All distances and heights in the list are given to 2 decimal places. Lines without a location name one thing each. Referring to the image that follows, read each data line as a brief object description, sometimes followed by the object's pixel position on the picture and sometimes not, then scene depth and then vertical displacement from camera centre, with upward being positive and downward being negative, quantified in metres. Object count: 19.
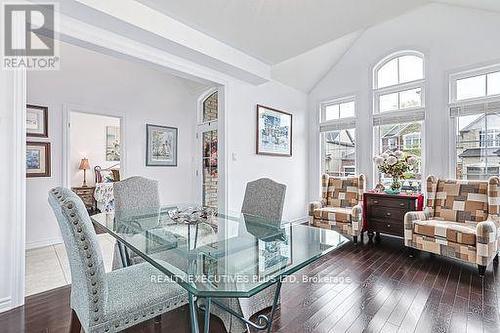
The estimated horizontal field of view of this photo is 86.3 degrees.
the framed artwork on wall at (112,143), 7.50 +0.68
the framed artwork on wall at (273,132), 4.33 +0.60
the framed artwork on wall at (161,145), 5.02 +0.42
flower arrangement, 3.89 +0.04
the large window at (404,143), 4.05 +0.38
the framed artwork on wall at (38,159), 3.66 +0.11
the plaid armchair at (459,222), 2.70 -0.65
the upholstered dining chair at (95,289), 1.18 -0.66
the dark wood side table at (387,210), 3.62 -0.63
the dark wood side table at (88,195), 6.36 -0.69
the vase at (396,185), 3.95 -0.27
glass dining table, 1.23 -0.51
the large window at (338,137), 4.79 +0.55
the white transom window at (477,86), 3.44 +1.08
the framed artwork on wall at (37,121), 3.66 +0.65
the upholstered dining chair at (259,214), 1.82 -0.45
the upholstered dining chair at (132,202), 2.31 -0.35
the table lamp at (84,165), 6.80 +0.05
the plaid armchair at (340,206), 3.80 -0.64
